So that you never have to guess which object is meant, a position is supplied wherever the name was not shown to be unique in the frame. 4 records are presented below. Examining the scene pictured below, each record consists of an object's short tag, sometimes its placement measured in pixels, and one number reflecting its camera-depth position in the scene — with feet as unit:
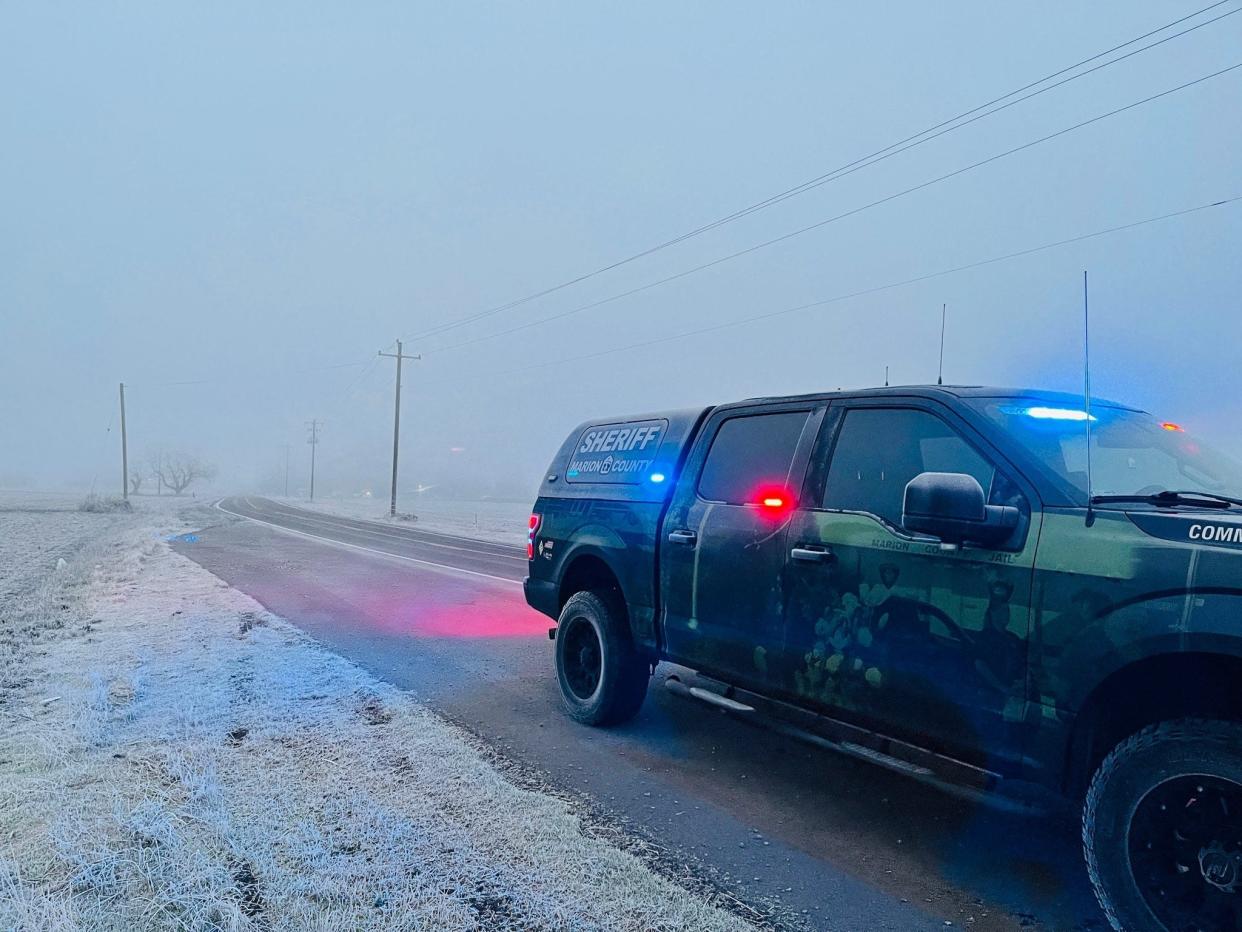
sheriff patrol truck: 8.67
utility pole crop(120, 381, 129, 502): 218.38
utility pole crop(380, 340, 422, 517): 152.89
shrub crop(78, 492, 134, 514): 135.50
